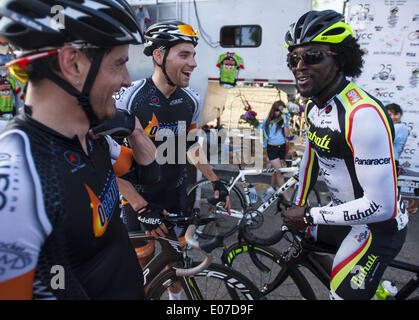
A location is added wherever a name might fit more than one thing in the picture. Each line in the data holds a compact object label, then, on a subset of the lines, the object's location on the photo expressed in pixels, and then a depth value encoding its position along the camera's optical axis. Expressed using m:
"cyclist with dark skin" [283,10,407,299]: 1.71
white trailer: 6.20
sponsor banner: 5.21
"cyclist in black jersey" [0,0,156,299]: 0.85
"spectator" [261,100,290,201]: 6.64
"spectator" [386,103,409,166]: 5.14
